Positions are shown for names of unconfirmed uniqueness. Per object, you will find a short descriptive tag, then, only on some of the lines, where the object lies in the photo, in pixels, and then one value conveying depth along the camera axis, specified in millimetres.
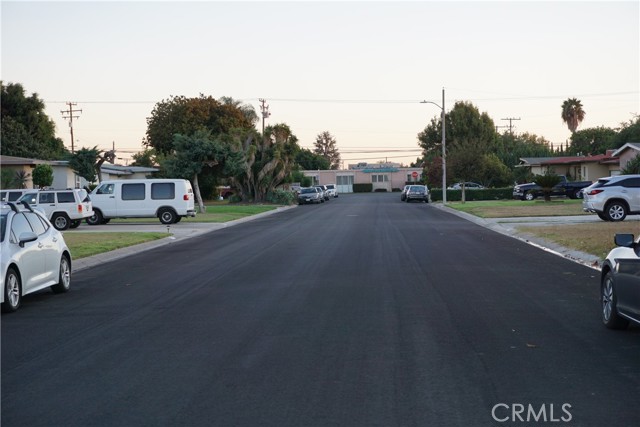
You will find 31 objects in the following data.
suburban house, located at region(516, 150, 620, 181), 69312
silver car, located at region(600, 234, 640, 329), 9297
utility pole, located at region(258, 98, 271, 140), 87400
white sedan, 12383
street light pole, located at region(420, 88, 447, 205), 62594
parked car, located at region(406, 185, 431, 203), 71125
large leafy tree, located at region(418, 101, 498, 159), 109688
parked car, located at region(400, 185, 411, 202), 73400
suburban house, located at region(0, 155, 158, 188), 58469
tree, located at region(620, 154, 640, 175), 50328
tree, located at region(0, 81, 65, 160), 81312
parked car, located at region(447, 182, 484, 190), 83125
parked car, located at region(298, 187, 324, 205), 73000
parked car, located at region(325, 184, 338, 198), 94812
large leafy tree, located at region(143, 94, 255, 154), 86062
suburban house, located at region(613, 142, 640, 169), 58634
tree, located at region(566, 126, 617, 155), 110312
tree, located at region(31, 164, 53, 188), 56938
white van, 39125
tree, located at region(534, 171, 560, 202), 55438
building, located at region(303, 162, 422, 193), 135375
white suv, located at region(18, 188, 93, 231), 35094
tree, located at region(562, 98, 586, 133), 113875
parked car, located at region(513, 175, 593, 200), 59216
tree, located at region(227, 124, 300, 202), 68375
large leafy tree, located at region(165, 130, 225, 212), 52750
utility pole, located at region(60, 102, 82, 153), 91875
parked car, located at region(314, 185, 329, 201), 79225
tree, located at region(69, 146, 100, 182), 58500
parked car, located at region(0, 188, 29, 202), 37041
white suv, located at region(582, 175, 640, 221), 31781
